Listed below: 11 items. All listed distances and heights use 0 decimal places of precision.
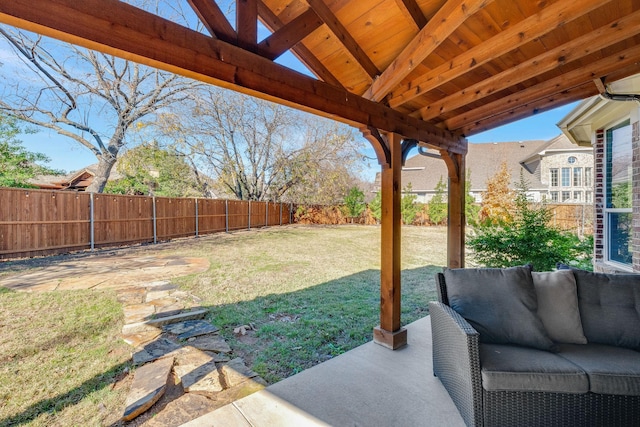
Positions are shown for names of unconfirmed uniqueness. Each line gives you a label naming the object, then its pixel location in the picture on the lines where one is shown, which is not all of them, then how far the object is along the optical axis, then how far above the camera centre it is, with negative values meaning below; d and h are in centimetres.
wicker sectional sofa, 172 -91
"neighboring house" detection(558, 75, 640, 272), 339 +48
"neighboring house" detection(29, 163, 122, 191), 1710 +201
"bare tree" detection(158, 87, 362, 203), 1315 +291
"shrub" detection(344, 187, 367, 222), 1686 +45
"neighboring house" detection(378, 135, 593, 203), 1439 +235
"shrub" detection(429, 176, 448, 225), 1494 +23
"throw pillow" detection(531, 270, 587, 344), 215 -71
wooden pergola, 145 +121
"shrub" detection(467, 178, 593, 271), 460 -54
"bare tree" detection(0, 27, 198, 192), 878 +385
